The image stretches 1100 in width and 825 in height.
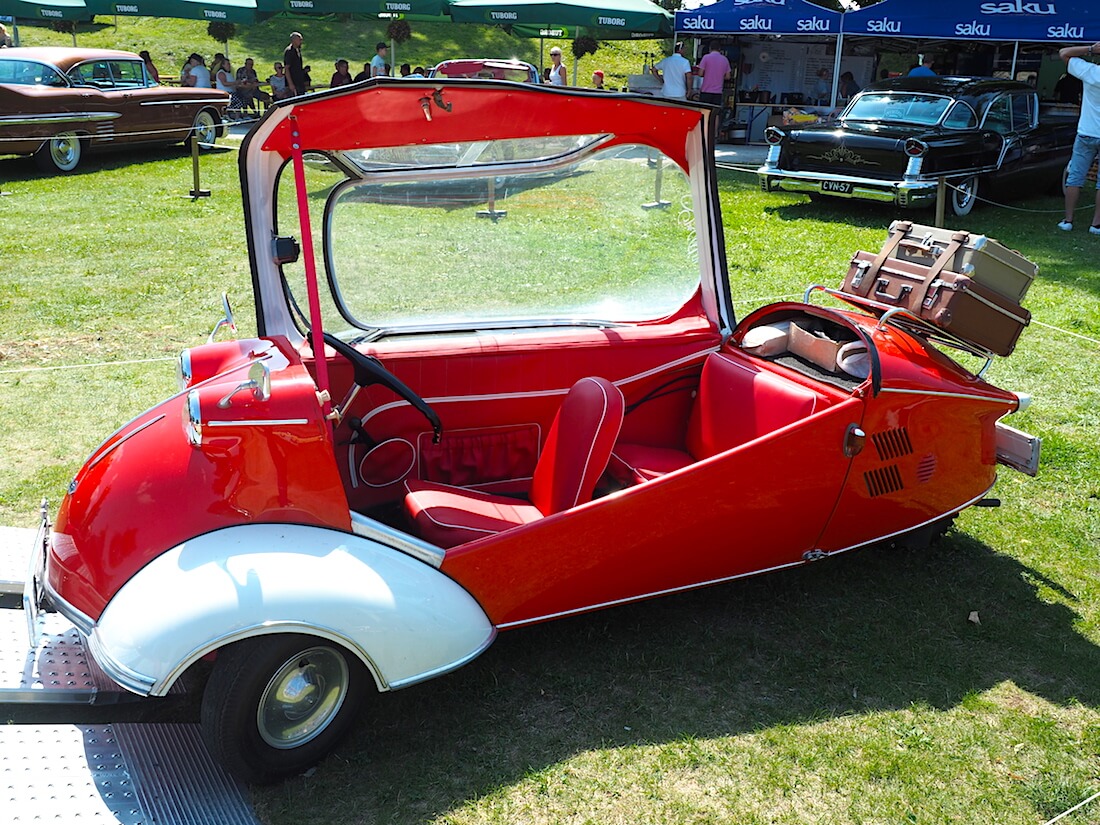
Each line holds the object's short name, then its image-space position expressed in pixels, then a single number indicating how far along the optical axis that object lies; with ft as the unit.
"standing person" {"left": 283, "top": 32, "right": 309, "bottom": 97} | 52.90
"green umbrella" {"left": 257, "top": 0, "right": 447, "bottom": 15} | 59.72
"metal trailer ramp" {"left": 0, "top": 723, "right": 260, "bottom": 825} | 8.59
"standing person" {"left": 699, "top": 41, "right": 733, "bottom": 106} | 56.44
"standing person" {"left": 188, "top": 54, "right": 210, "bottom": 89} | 63.05
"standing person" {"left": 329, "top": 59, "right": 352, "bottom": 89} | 54.25
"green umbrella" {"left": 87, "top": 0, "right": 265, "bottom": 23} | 59.57
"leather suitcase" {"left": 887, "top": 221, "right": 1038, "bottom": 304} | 12.23
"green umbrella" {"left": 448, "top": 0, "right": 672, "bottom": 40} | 57.47
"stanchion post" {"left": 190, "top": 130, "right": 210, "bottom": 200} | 34.98
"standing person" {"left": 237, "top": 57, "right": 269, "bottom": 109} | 63.84
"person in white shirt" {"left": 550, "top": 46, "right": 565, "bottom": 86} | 56.65
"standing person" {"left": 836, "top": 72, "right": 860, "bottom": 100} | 61.99
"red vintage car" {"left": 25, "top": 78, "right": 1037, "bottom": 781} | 9.05
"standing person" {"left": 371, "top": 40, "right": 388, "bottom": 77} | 63.77
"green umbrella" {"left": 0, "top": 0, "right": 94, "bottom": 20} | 58.65
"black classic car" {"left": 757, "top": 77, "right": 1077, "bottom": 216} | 34.04
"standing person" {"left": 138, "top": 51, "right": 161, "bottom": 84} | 56.90
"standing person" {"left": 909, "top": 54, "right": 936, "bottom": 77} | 50.10
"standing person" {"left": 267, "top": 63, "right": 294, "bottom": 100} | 60.44
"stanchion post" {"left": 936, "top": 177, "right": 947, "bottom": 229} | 26.61
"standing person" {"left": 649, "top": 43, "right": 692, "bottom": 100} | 51.21
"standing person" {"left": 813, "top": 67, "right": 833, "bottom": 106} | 62.88
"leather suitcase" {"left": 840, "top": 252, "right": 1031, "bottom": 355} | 12.12
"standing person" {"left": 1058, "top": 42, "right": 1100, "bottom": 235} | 31.14
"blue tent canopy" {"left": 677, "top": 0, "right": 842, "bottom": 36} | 51.85
